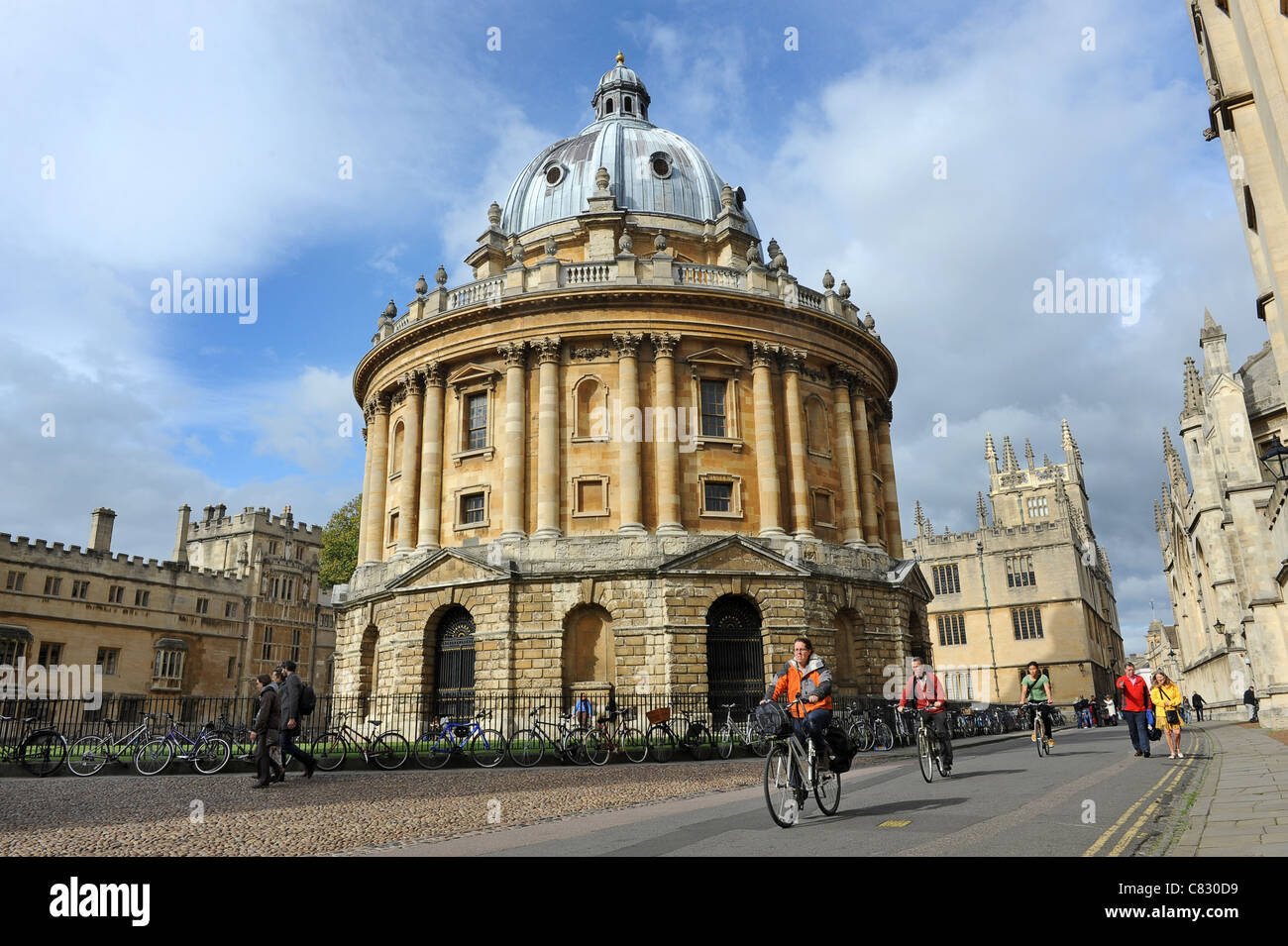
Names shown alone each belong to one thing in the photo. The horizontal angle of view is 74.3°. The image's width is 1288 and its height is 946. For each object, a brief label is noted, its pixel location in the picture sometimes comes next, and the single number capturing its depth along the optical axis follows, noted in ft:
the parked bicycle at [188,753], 57.26
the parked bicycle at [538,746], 62.85
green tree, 192.75
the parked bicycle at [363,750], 59.06
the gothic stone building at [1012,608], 205.57
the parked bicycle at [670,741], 65.82
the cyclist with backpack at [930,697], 42.42
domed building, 88.84
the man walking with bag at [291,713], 47.37
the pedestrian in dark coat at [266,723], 45.06
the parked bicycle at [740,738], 68.65
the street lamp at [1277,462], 59.06
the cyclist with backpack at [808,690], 29.96
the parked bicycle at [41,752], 57.47
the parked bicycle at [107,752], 57.93
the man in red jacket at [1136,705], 54.75
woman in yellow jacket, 52.75
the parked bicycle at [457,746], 62.75
